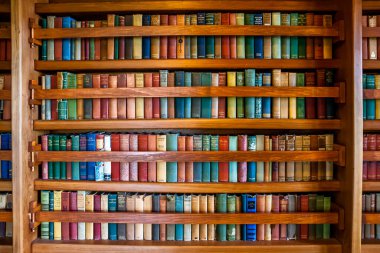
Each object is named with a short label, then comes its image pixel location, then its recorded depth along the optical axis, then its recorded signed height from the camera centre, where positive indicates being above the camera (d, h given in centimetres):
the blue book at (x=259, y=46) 191 +53
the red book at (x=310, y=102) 192 +15
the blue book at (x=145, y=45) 191 +54
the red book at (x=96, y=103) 192 +15
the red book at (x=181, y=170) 189 -31
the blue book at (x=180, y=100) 189 +16
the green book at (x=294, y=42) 191 +56
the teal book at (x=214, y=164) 188 -27
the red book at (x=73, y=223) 192 -68
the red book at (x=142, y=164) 190 -27
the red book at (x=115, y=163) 190 -27
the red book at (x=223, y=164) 188 -27
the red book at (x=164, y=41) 191 +57
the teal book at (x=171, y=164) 189 -27
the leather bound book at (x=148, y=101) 190 +16
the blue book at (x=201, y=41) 190 +57
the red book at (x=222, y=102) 190 +15
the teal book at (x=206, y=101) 189 +16
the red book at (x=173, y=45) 190 +54
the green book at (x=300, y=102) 191 +15
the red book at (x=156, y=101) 190 +16
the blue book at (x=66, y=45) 193 +55
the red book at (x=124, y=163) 190 -27
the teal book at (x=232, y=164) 188 -27
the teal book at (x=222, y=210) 189 -58
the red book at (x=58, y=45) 195 +55
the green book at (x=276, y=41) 190 +57
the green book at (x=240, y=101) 190 +16
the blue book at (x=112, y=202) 191 -54
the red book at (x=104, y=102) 191 +15
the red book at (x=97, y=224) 192 -69
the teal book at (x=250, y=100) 188 +16
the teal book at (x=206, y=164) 188 -27
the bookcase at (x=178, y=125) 183 -1
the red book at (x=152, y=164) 189 -27
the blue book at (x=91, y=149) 190 -17
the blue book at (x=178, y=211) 190 -59
